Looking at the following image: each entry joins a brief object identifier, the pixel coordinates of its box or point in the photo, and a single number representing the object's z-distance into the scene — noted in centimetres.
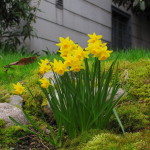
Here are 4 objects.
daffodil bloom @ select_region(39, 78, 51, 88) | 285
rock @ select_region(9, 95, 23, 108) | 396
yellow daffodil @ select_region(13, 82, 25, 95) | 312
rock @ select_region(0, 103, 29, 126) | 346
